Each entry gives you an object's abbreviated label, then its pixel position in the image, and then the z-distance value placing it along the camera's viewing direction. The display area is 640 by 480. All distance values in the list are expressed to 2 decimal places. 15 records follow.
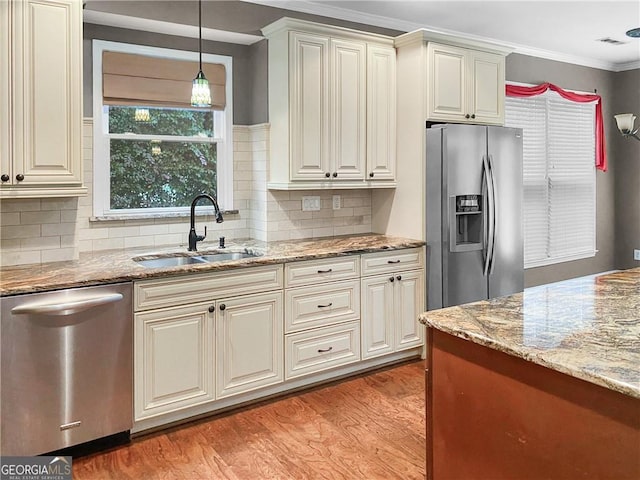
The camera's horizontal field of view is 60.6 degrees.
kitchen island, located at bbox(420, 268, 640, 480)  1.36
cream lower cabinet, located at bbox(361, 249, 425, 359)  3.73
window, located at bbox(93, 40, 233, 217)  3.50
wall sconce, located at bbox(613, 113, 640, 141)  3.44
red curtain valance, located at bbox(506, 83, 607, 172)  5.32
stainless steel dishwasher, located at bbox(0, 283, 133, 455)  2.43
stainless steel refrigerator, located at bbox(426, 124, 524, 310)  3.90
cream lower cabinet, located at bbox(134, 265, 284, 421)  2.81
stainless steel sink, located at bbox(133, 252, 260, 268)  3.32
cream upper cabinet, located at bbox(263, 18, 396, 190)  3.69
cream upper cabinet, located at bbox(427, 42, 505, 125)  3.98
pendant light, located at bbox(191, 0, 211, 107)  2.99
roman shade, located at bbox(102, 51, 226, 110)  3.49
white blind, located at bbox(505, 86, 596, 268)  5.63
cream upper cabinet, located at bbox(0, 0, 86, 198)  2.65
